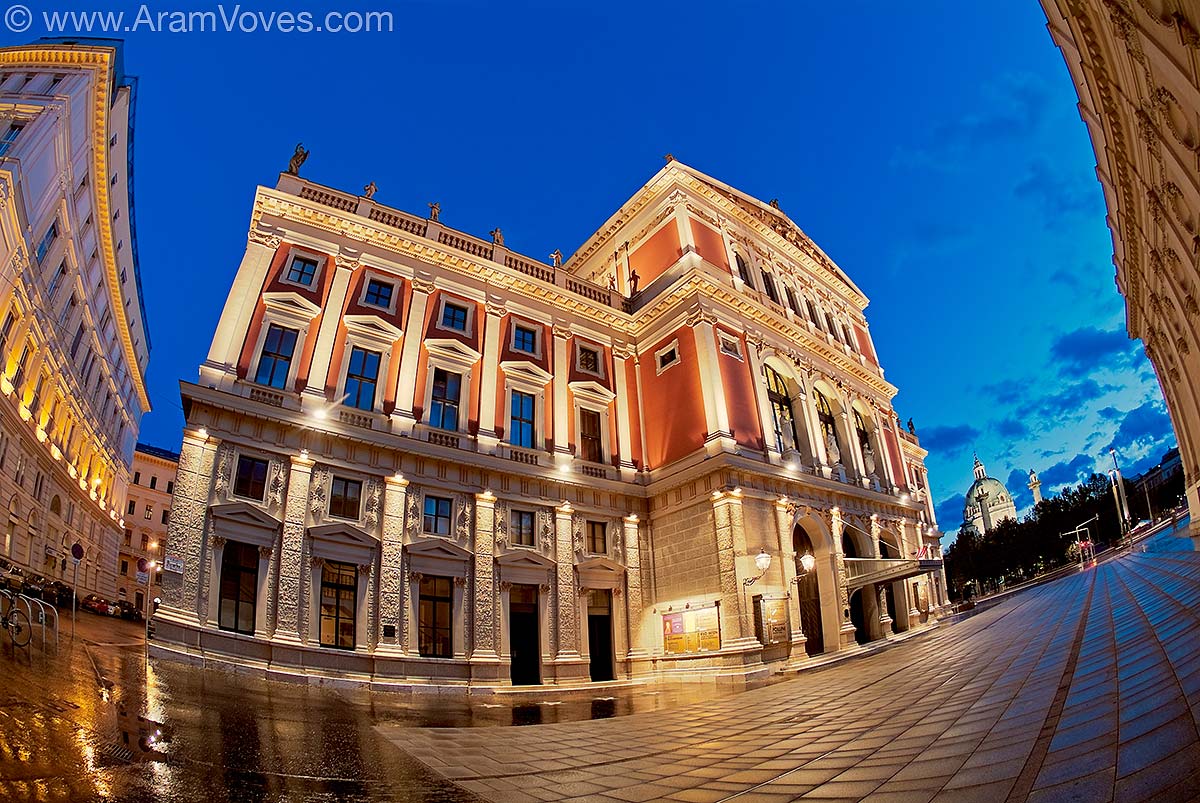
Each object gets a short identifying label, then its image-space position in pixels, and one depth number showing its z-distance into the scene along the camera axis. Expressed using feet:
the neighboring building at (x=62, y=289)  95.55
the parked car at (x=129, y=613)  108.88
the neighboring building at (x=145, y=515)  189.16
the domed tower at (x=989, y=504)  480.23
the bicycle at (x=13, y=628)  32.76
